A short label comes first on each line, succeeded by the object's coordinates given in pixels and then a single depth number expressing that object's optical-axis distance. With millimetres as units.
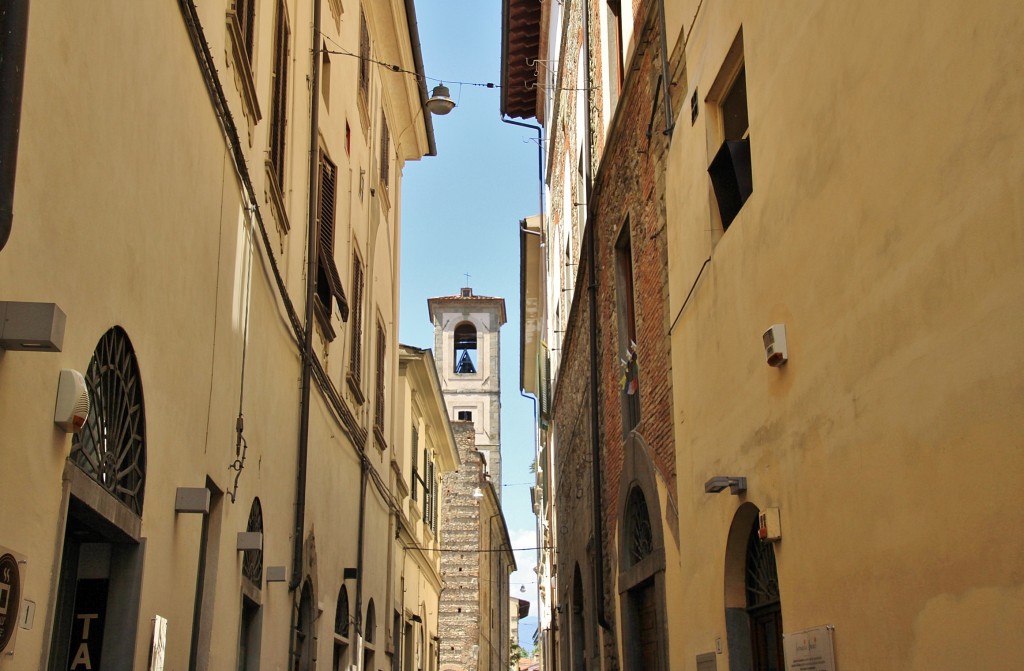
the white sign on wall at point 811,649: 5492
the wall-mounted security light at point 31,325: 3721
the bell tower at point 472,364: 59219
